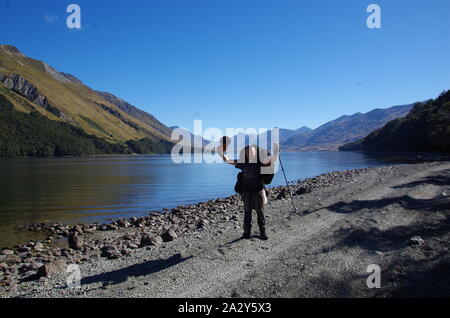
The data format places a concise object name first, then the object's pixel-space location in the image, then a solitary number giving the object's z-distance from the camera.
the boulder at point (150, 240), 12.73
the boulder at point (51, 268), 9.34
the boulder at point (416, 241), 8.25
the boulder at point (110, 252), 11.25
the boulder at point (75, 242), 14.14
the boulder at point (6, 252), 13.75
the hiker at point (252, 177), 9.75
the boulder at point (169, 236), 13.30
